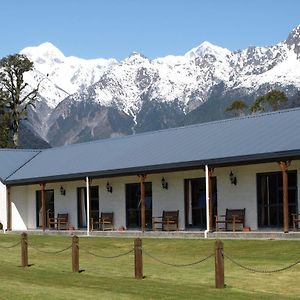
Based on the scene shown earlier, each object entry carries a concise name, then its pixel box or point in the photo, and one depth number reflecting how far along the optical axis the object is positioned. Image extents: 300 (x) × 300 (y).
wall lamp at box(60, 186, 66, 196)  38.12
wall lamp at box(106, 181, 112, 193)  35.16
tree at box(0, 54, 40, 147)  63.00
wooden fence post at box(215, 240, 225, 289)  15.96
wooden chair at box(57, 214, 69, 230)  37.58
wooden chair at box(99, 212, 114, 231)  34.94
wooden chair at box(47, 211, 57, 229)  37.71
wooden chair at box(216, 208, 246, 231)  28.97
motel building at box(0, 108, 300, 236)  28.08
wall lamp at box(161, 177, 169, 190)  32.34
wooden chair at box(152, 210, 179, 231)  31.69
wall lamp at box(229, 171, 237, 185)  29.36
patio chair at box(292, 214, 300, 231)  26.60
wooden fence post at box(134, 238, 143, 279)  17.95
